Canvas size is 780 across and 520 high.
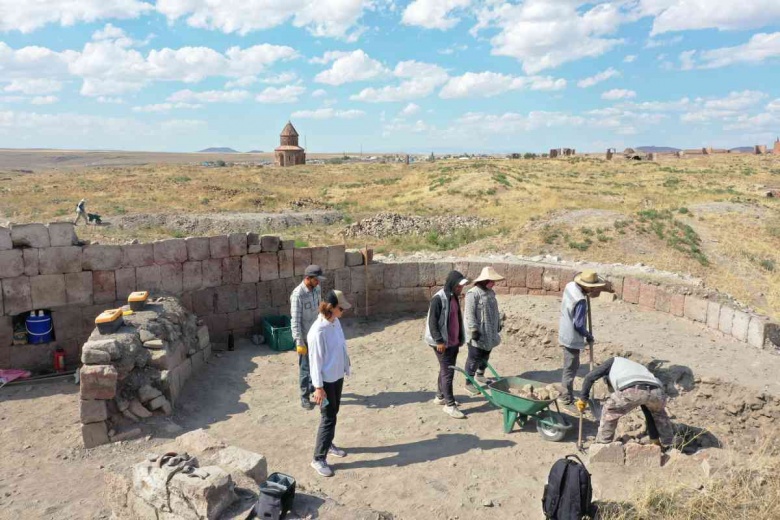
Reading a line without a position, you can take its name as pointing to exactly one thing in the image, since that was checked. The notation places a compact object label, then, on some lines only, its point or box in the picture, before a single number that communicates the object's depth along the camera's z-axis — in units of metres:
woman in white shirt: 5.81
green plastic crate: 10.58
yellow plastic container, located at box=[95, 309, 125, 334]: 8.00
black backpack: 4.78
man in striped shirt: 7.73
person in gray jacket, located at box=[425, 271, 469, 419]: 7.23
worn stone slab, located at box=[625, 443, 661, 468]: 5.87
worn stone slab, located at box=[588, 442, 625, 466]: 5.97
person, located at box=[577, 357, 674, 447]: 5.95
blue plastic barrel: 9.43
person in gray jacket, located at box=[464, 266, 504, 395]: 7.52
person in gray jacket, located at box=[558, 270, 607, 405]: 7.26
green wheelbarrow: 6.73
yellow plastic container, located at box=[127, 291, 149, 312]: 9.16
